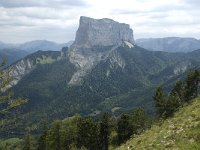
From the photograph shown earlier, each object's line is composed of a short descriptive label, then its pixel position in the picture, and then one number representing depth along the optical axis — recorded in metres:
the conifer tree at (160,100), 108.48
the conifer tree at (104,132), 109.25
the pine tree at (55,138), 134.88
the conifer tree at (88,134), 110.31
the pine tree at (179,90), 129.00
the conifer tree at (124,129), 106.69
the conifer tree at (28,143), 141.00
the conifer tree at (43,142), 132.38
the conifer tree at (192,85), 121.38
